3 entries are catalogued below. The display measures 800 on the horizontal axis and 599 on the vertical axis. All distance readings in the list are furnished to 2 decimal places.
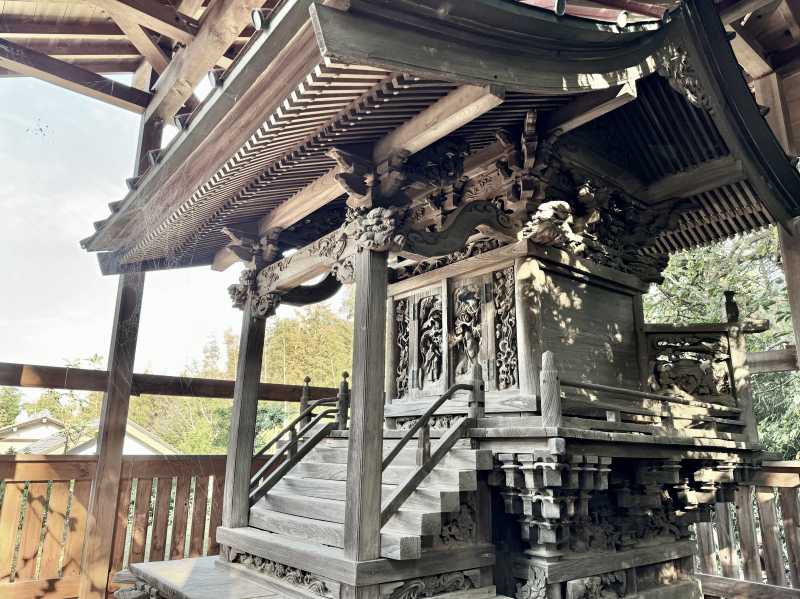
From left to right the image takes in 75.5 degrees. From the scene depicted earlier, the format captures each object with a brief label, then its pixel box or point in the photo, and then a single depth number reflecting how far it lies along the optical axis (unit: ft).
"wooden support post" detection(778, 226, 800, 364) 14.08
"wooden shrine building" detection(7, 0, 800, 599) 9.23
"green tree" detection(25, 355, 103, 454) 23.72
